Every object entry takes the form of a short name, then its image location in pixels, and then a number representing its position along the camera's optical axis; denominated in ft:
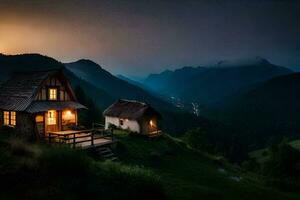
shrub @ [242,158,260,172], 246.68
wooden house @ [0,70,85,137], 94.38
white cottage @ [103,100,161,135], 145.89
